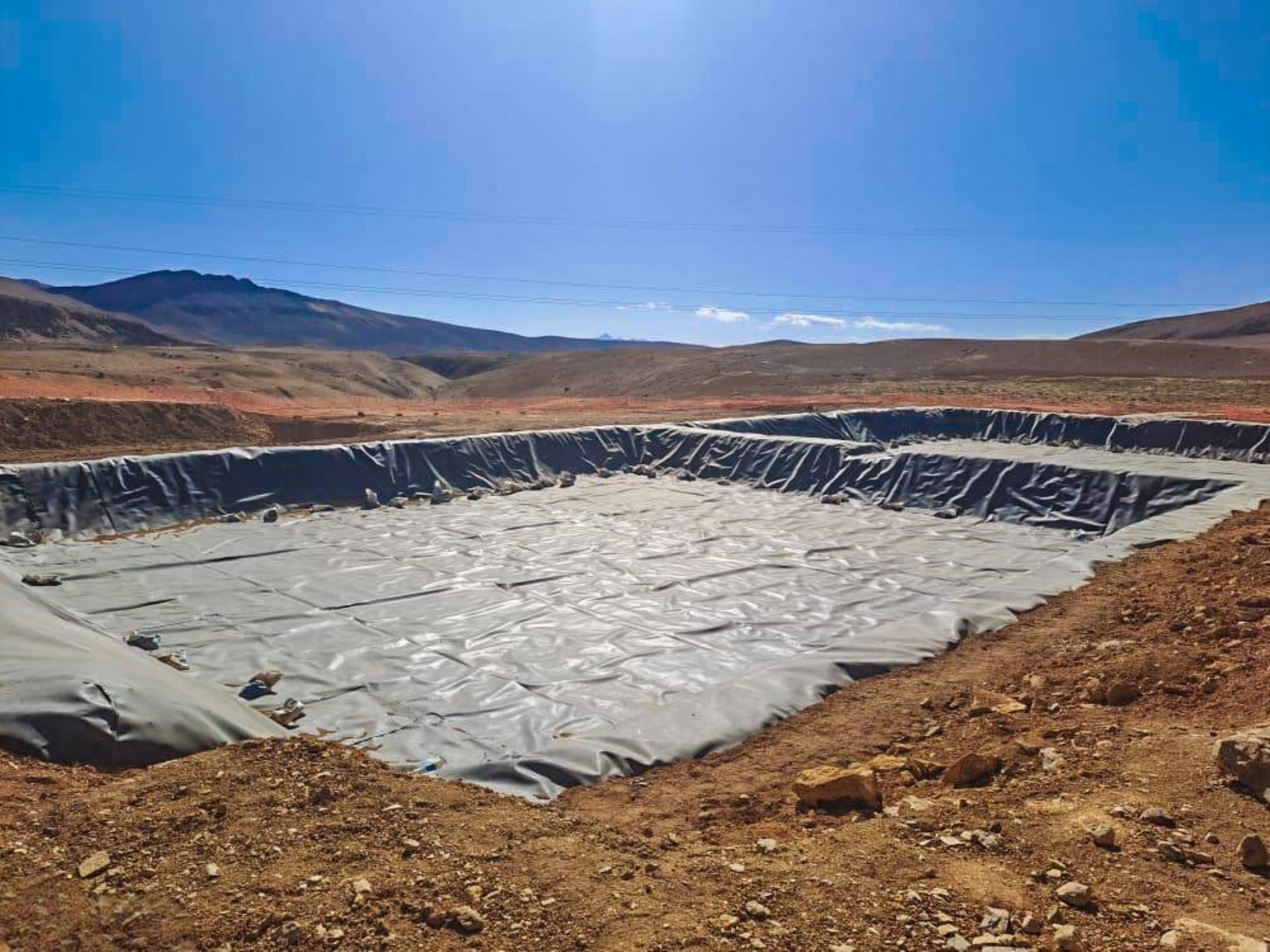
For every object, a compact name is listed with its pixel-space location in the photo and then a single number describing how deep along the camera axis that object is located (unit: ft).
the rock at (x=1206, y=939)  6.22
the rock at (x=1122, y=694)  13.08
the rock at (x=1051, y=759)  10.32
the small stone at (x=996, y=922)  6.65
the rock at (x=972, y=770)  10.72
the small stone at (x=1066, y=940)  6.31
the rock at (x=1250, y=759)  8.51
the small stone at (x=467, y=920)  6.82
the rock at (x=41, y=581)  21.09
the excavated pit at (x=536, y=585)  12.78
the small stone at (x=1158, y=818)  8.32
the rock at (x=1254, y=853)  7.44
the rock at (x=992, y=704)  13.57
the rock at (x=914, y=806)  9.38
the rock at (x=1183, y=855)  7.64
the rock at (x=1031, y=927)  6.59
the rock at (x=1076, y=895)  7.00
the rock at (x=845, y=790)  10.43
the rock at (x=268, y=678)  15.53
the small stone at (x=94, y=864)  7.33
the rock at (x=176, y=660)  16.24
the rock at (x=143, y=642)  17.08
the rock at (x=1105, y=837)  7.88
